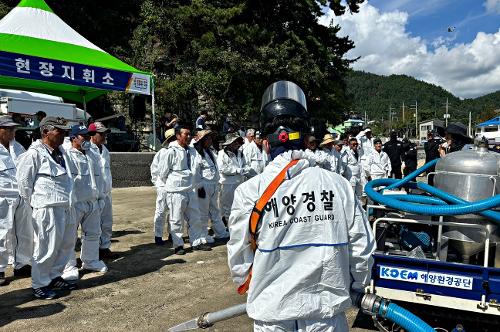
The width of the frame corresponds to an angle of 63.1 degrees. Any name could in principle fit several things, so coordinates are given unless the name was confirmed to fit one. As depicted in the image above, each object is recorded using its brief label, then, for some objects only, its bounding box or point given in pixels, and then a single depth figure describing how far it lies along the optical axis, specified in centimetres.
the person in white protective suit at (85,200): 515
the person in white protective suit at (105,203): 629
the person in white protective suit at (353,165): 1020
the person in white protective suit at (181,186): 643
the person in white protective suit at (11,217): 502
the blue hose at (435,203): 316
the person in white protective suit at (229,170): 780
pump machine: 329
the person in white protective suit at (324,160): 788
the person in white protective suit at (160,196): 682
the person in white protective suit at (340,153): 982
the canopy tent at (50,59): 883
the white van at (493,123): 2592
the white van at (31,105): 1474
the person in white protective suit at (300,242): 197
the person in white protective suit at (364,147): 1121
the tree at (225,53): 1773
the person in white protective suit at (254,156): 927
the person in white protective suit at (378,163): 1078
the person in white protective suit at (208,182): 720
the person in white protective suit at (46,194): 457
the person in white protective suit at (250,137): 965
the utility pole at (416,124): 9294
